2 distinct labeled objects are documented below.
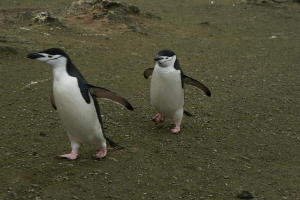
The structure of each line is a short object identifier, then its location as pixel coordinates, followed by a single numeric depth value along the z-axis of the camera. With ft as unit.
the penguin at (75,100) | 22.78
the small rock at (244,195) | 22.65
